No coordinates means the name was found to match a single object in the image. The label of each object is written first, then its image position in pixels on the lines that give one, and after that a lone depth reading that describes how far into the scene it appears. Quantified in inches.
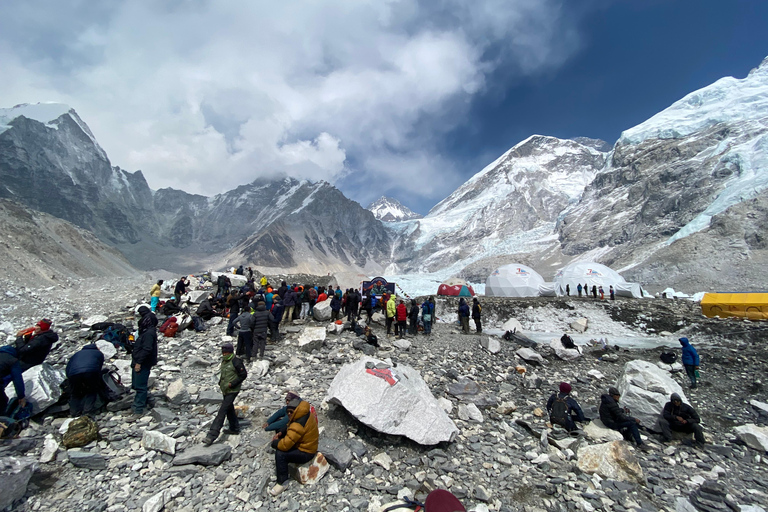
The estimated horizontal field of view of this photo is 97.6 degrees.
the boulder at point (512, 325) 758.7
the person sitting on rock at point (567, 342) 537.0
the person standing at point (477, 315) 691.4
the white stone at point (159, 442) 217.2
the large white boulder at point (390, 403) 250.7
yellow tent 697.6
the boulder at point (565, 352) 515.8
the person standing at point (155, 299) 583.5
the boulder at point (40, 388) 226.7
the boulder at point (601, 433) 283.9
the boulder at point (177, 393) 280.8
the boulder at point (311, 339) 450.0
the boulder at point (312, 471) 210.2
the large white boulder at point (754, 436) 284.5
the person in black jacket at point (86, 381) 233.9
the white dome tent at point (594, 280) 1254.3
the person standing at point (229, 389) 233.9
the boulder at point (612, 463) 234.7
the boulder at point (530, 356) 498.0
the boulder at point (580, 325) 820.0
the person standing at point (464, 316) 683.1
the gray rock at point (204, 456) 213.3
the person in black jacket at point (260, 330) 406.3
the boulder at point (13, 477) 163.0
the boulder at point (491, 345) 533.3
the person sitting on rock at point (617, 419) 290.0
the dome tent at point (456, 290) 1350.1
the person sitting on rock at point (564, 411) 302.9
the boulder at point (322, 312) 644.1
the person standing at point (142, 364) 256.7
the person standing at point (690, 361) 432.5
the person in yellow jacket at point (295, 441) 203.5
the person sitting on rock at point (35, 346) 234.8
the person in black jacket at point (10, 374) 212.2
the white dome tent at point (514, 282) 1434.5
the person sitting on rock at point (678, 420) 293.7
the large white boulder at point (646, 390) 317.4
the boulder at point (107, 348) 350.6
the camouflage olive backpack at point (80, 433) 211.5
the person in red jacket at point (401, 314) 606.5
